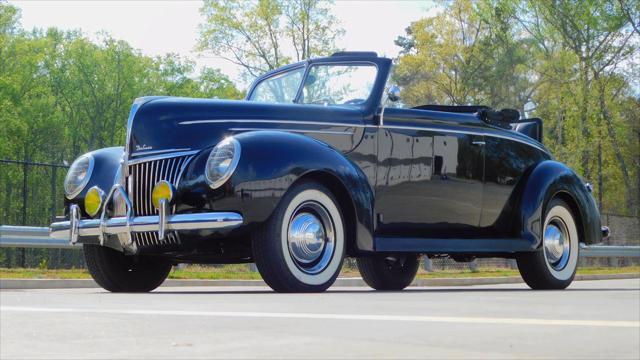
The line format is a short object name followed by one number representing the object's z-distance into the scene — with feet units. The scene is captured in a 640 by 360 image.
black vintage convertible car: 18.81
